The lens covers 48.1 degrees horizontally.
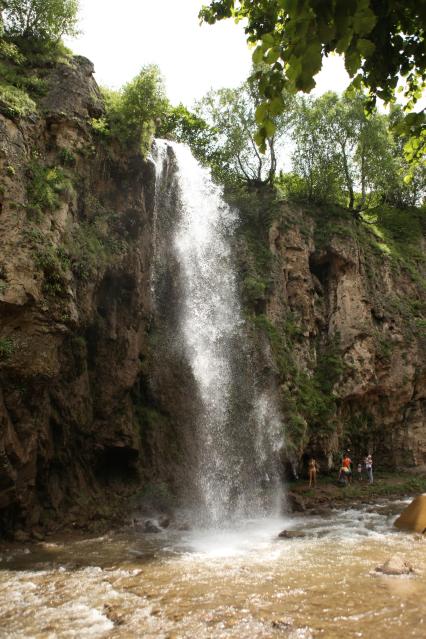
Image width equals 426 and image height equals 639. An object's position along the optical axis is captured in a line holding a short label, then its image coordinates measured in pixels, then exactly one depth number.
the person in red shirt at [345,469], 20.56
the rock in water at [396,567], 8.66
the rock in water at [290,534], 12.77
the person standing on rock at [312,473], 20.06
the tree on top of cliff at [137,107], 17.86
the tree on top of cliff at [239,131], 28.66
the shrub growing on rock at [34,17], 19.12
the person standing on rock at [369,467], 21.78
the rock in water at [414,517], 12.96
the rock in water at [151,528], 13.64
